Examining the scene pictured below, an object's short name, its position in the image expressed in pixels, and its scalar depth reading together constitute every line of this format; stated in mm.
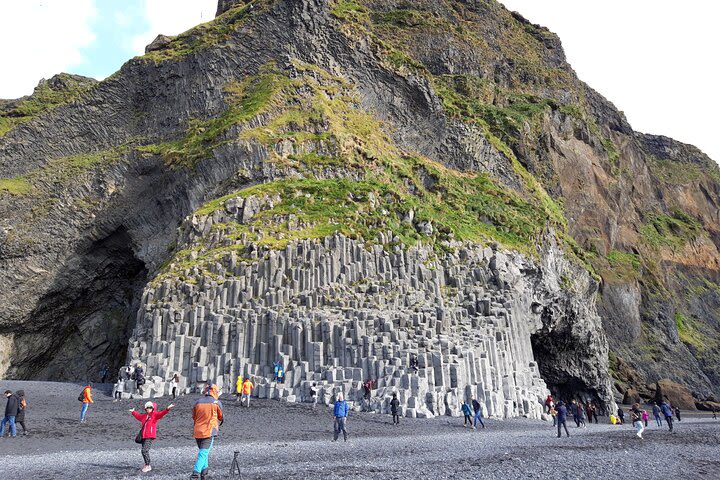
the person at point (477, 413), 22545
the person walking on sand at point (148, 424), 11047
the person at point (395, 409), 21792
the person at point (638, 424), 22172
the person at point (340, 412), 16984
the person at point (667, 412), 24859
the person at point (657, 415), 28341
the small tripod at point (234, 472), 10640
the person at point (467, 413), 22750
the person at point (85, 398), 20283
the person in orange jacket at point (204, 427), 9617
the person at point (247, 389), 23922
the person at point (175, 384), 25702
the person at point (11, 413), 17328
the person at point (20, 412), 17766
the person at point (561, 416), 21380
